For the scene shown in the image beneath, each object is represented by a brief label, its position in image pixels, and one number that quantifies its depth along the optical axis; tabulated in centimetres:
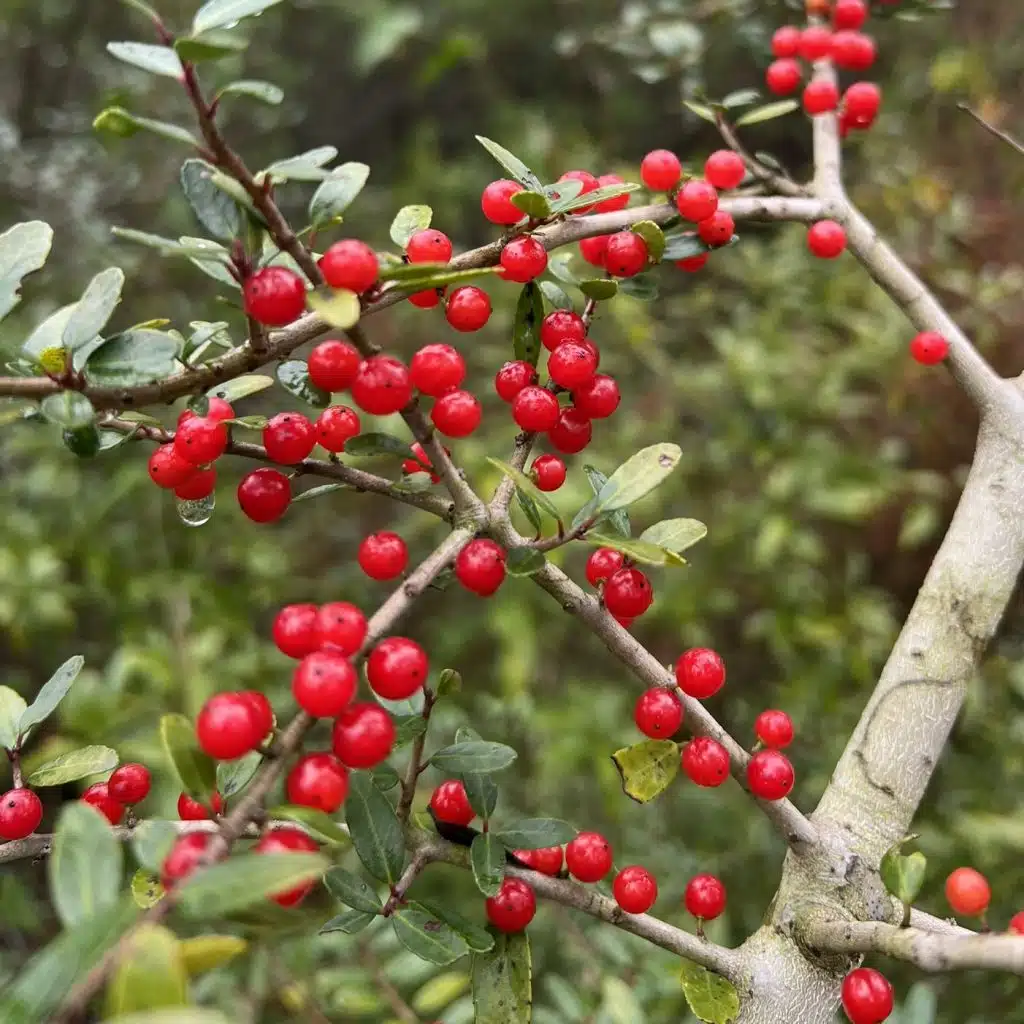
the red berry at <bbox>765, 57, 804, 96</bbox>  35
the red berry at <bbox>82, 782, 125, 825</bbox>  27
